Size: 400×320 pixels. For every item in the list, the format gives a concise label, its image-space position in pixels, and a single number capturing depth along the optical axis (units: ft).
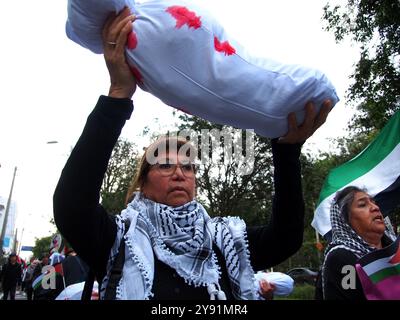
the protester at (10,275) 42.60
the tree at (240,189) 58.62
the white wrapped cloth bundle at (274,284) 7.68
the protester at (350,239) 8.15
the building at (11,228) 167.59
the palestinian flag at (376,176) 14.02
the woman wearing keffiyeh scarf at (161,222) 4.67
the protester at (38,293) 14.70
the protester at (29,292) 40.30
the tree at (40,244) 230.95
